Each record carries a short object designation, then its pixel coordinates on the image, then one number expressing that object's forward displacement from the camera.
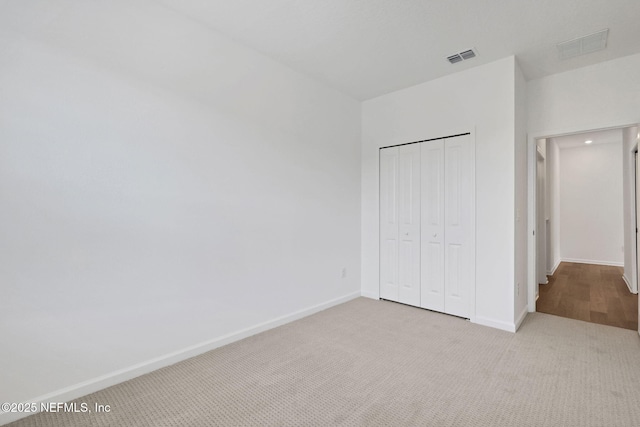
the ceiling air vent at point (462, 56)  2.92
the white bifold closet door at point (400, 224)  3.76
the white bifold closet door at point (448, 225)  3.32
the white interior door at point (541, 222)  4.64
